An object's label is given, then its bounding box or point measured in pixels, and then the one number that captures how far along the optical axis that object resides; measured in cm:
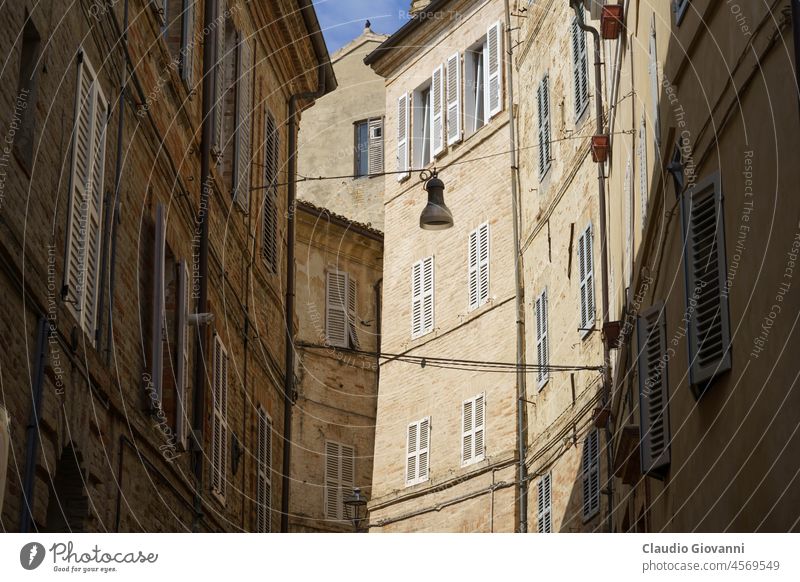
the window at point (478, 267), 2380
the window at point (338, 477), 2642
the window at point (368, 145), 3058
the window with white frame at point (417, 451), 2408
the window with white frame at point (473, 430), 2277
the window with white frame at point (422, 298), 2512
